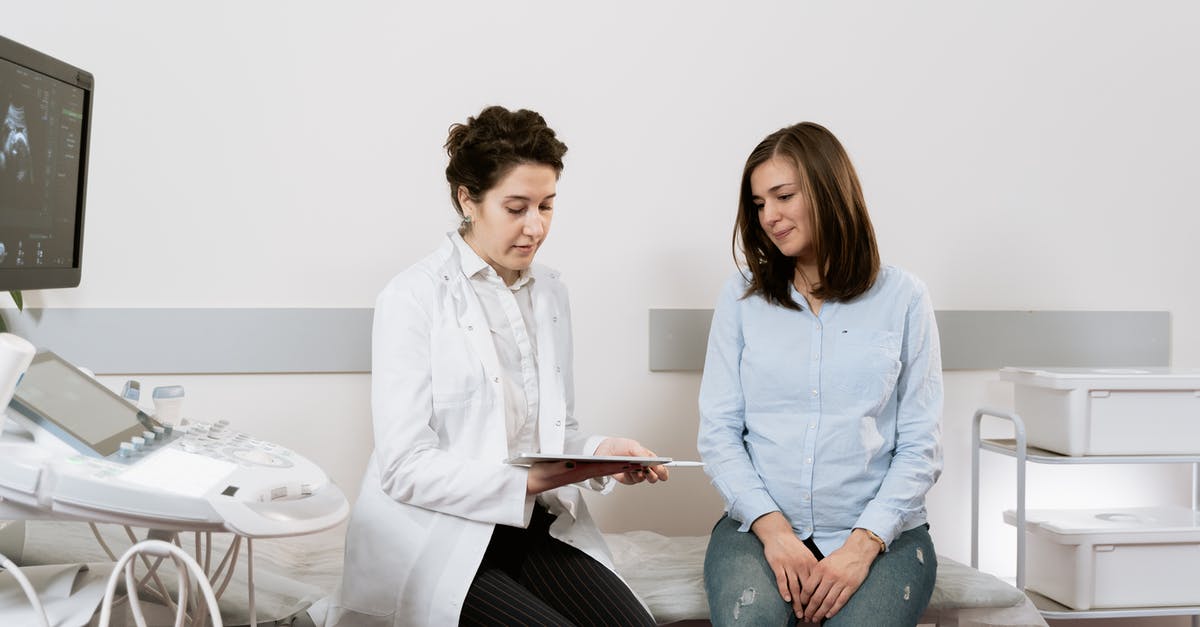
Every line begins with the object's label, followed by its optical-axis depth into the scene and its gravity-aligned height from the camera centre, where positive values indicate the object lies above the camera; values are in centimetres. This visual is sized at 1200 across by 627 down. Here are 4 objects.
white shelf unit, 218 -27
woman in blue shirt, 172 -9
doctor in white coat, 151 -17
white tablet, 133 -17
